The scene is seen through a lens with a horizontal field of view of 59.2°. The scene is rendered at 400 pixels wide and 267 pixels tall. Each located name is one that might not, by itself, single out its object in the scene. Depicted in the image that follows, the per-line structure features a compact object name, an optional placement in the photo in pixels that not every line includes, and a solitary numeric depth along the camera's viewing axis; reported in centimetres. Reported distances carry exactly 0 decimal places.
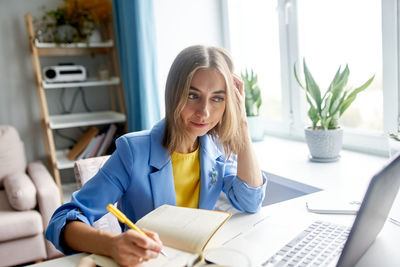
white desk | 74
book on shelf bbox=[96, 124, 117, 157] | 265
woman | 91
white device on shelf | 250
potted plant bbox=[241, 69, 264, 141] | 202
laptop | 56
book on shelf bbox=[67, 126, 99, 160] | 262
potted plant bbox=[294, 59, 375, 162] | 148
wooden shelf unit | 248
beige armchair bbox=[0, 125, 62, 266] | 192
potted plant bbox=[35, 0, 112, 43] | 260
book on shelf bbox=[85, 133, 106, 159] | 261
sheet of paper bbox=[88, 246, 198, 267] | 66
